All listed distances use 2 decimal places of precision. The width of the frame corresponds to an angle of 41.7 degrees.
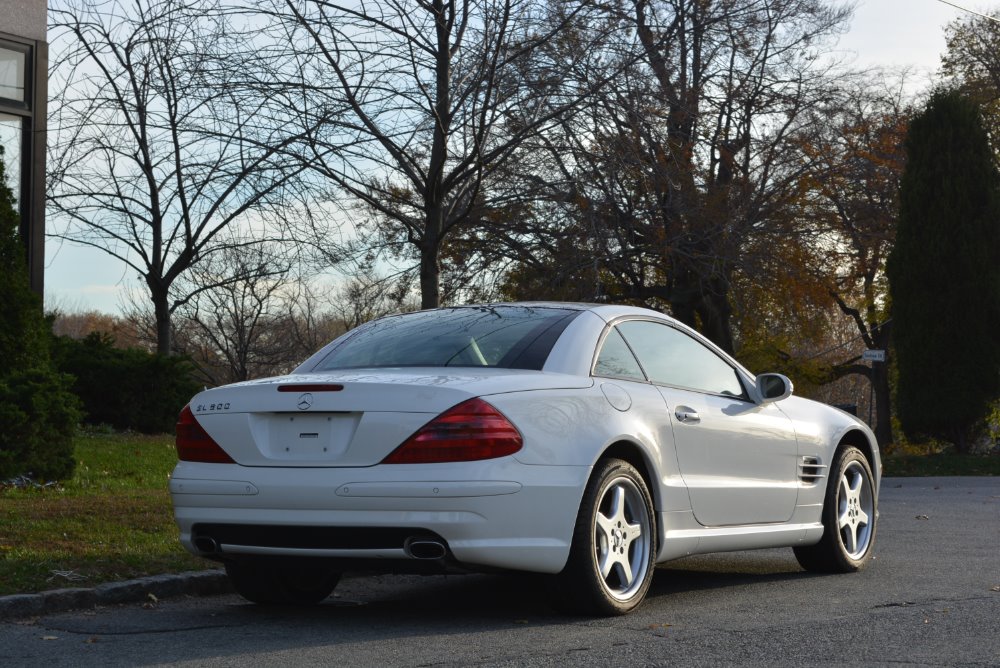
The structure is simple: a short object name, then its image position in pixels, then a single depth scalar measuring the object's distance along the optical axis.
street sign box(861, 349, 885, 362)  30.05
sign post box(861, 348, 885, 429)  30.05
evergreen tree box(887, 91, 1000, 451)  23.06
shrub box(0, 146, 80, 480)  10.76
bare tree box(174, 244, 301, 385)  40.97
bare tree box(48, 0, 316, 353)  11.62
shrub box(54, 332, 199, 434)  17.66
